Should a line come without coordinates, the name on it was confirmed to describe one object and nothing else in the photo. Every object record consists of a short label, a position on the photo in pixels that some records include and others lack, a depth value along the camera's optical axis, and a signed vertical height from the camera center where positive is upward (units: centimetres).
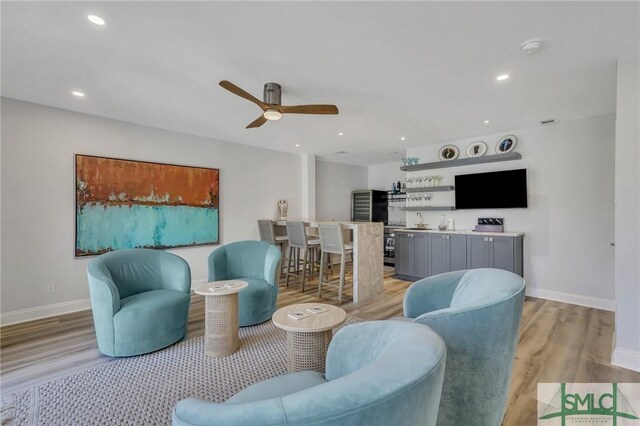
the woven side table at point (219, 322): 261 -96
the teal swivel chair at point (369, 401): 72 -47
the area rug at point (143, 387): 186 -126
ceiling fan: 284 +101
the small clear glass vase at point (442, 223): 533 -20
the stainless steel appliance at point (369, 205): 776 +20
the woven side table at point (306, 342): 195 -86
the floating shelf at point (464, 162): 459 +86
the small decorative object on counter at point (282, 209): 603 +8
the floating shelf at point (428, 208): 534 +8
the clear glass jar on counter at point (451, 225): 528 -23
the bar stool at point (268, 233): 526 -37
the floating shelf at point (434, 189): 529 +44
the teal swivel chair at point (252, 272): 324 -70
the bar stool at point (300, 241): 469 -46
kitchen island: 419 -68
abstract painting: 389 +12
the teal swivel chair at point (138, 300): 254 -80
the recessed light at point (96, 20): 199 +131
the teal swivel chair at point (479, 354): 134 -65
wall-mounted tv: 452 +36
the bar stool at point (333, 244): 415 -45
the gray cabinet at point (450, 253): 430 -65
